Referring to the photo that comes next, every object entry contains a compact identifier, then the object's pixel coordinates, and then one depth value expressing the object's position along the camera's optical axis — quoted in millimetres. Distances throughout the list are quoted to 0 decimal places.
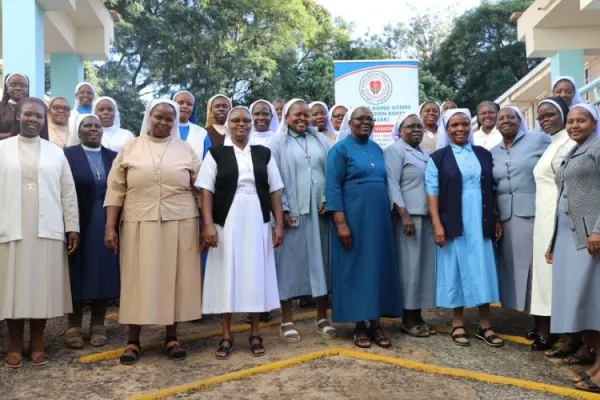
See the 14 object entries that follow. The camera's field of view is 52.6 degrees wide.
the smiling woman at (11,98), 5605
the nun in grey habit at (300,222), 5332
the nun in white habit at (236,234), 4832
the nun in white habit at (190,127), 6363
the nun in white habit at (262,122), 5945
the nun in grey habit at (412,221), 5387
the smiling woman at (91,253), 5227
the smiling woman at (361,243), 5109
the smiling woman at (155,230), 4672
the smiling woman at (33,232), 4594
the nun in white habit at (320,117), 6379
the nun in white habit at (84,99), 6816
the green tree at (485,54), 29234
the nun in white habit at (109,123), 6160
